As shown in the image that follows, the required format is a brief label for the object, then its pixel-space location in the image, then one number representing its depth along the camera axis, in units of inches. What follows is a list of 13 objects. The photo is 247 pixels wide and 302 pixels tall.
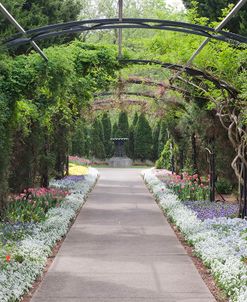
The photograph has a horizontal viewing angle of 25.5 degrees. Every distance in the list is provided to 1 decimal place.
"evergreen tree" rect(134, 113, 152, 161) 1862.7
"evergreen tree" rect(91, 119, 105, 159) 1833.2
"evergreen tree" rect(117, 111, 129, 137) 1929.1
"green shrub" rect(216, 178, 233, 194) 740.0
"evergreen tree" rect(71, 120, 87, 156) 1702.8
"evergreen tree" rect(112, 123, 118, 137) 1941.4
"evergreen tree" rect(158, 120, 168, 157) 1747.9
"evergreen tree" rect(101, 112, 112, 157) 1920.5
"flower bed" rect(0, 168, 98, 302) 243.4
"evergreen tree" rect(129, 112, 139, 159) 1902.1
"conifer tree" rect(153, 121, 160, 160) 1865.2
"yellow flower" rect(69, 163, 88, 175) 1147.9
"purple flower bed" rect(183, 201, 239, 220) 487.2
